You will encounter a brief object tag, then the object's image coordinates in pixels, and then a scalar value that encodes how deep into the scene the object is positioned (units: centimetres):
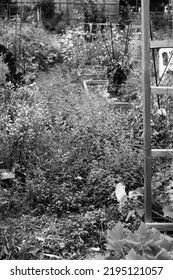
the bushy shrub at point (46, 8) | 2108
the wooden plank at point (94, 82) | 842
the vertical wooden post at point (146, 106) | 357
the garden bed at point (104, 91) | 666
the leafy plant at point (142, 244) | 242
